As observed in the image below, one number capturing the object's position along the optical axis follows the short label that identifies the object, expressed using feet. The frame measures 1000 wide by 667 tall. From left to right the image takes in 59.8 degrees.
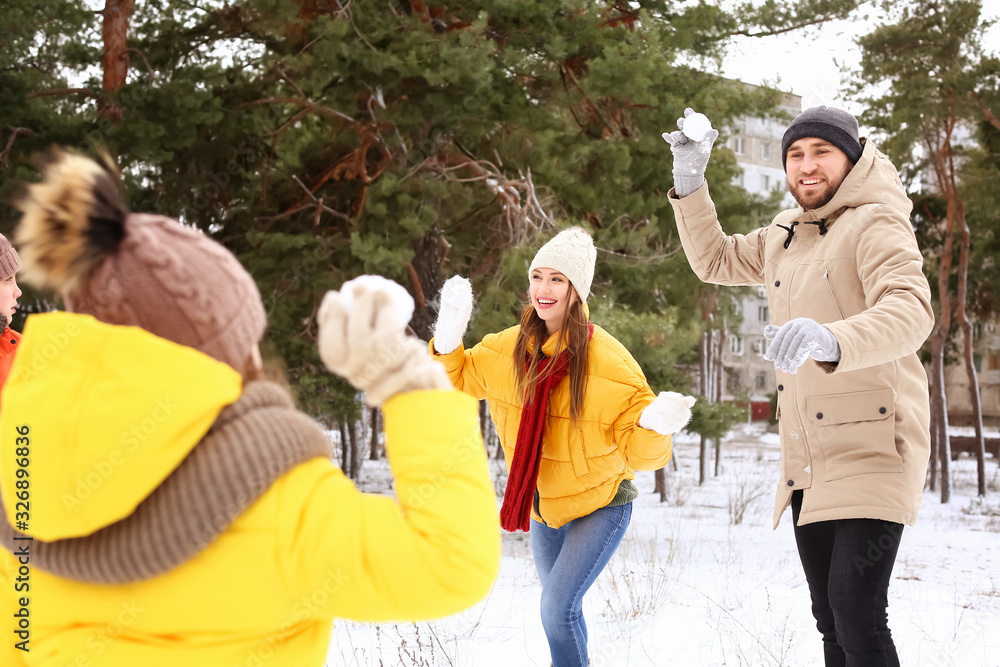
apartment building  128.77
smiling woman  10.13
